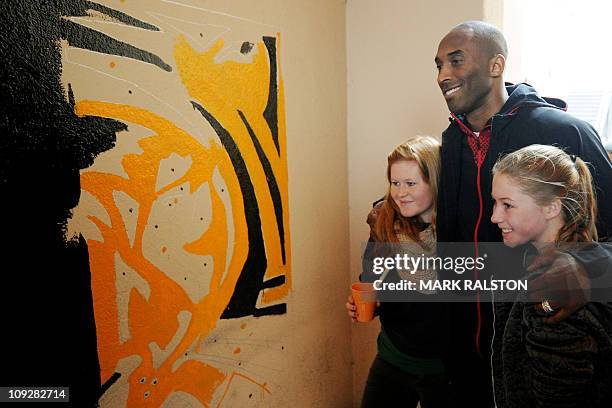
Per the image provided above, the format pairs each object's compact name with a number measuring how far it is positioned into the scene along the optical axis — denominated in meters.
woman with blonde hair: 1.12
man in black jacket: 1.34
